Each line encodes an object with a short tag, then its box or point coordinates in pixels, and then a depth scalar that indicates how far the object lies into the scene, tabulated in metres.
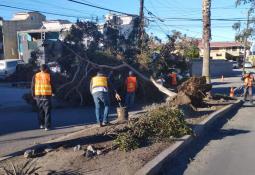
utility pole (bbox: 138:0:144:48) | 22.46
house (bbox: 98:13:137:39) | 22.19
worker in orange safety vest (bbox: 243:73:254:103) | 23.37
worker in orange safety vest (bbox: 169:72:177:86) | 24.64
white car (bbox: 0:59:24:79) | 41.03
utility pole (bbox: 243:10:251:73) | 43.75
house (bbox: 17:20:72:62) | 20.83
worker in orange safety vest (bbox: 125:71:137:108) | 19.41
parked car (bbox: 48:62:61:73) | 20.89
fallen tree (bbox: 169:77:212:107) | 16.31
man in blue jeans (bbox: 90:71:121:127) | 12.45
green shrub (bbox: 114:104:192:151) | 9.13
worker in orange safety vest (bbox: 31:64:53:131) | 12.10
